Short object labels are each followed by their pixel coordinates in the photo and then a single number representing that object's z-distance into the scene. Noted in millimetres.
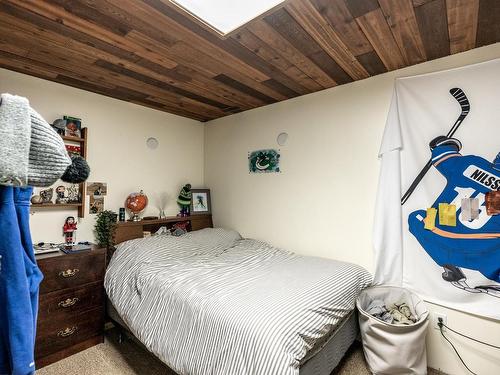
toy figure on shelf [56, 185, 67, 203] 2324
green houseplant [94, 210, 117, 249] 2496
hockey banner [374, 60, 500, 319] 1733
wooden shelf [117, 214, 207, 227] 2627
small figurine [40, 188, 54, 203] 2216
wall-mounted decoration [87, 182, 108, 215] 2537
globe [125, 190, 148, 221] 2723
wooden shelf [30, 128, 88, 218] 2344
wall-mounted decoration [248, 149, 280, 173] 2861
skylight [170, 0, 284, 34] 1319
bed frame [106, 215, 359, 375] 1469
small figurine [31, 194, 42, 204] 2145
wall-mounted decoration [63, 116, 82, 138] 2358
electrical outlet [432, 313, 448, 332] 1878
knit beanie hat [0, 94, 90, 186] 578
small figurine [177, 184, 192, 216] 3242
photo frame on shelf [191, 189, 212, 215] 3330
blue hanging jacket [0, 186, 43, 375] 630
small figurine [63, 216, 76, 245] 2357
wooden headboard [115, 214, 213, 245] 2586
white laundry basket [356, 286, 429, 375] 1652
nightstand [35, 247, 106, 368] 1923
